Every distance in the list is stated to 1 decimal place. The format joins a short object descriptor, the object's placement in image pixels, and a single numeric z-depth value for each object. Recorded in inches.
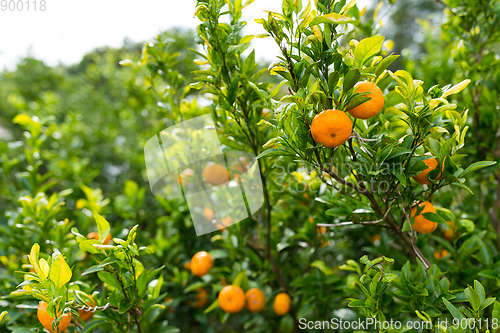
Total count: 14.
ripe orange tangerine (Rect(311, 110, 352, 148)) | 27.6
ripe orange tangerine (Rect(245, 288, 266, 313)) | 51.3
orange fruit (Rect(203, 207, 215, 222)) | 54.0
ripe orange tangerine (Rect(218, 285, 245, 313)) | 48.4
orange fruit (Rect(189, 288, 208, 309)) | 64.1
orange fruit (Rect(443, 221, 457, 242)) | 45.2
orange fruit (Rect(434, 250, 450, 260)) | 56.2
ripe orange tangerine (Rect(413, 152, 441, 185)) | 33.8
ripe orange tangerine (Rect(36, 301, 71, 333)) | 34.9
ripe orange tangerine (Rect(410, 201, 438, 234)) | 36.2
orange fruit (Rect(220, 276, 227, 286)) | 59.9
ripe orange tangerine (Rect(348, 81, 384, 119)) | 29.3
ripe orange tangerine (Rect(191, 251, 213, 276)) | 54.5
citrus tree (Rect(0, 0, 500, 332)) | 30.7
